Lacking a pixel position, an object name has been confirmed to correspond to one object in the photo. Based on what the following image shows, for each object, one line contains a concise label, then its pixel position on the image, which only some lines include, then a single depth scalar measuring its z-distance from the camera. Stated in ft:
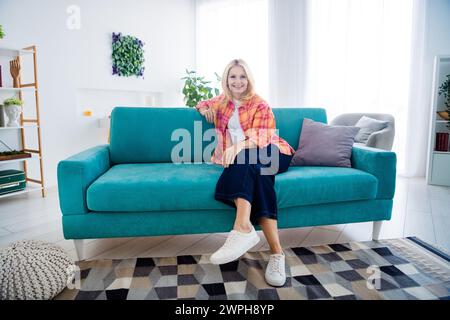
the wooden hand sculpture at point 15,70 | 9.27
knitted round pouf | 4.02
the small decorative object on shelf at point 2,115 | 8.81
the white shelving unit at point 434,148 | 10.87
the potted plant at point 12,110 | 8.88
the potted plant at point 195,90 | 15.06
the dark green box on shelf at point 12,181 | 8.71
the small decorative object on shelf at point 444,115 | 10.89
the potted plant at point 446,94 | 10.81
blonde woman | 4.84
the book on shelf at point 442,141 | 11.01
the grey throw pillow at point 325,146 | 6.60
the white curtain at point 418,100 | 11.66
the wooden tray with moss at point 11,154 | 8.80
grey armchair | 9.20
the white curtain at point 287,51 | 13.82
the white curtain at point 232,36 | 15.28
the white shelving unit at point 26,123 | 9.08
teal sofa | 5.20
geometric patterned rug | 4.42
